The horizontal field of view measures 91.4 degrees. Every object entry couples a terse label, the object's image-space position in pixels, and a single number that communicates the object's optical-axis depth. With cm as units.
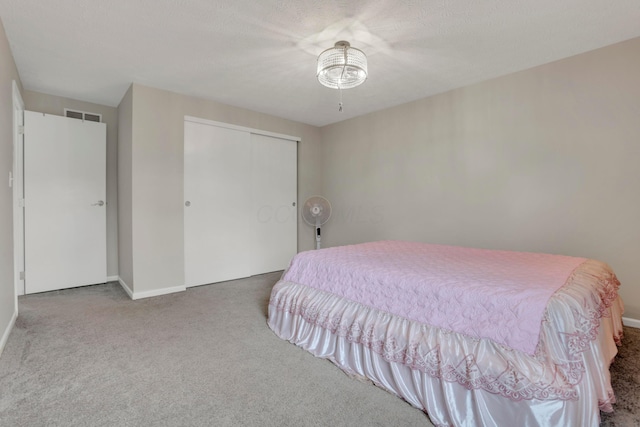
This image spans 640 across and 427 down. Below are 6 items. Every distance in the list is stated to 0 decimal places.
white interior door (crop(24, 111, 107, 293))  333
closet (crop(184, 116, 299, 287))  364
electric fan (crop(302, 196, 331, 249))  395
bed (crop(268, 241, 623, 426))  123
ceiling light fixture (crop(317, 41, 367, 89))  214
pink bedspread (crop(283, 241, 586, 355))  134
